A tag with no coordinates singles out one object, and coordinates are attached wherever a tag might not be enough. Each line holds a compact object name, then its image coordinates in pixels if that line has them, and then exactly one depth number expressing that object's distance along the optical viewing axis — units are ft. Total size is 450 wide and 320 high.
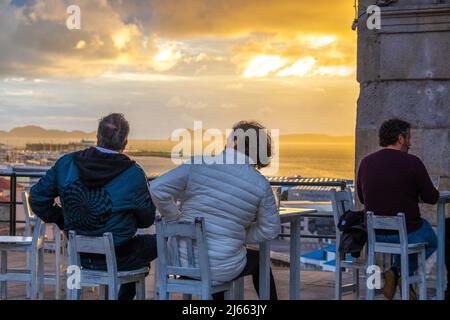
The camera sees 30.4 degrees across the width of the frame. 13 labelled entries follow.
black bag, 18.16
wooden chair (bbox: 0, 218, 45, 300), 17.63
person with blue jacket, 15.01
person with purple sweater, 17.42
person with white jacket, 14.60
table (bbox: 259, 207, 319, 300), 16.48
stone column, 23.71
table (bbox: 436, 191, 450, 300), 18.83
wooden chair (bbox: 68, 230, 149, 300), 14.55
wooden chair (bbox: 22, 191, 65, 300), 20.01
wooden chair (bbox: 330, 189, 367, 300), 19.19
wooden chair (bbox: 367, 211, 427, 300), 16.90
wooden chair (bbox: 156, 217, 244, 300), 14.33
